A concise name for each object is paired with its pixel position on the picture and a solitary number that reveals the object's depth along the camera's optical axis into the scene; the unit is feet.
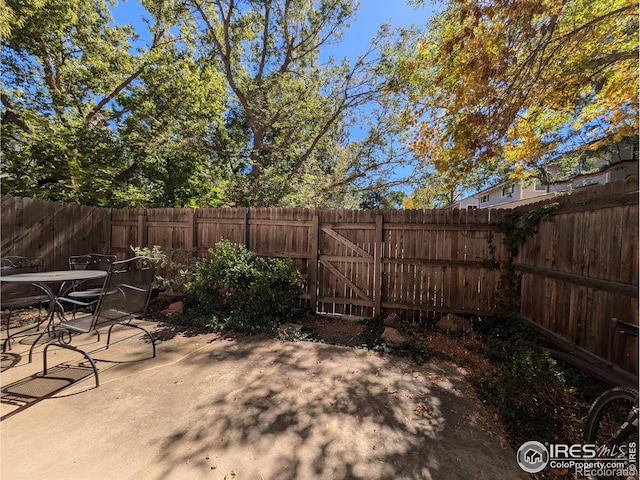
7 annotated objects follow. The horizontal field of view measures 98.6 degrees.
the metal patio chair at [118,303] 8.89
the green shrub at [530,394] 7.07
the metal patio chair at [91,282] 14.21
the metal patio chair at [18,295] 10.61
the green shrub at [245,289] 14.23
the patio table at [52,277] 9.55
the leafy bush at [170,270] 16.71
